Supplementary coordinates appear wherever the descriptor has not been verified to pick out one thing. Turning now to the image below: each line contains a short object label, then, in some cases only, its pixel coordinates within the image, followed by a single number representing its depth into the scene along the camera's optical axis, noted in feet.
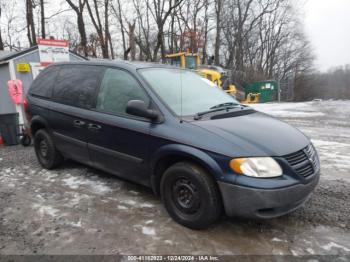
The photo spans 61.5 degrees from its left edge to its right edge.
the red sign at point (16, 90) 28.99
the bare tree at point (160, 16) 81.95
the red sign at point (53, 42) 32.20
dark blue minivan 9.05
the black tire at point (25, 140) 24.02
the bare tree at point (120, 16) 98.98
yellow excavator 59.16
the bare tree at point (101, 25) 80.53
